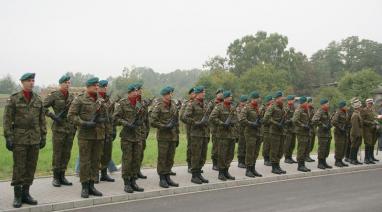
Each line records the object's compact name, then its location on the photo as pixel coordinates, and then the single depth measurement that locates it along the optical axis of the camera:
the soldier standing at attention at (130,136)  9.70
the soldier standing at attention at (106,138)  10.55
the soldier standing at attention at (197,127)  11.00
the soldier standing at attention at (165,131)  10.36
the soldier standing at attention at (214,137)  11.85
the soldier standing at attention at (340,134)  14.59
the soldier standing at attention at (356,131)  15.02
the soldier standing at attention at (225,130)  11.43
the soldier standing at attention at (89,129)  9.03
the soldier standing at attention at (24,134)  8.11
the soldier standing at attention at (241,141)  13.80
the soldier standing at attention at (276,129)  12.84
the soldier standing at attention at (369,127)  15.42
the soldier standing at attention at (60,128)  9.94
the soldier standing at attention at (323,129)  13.95
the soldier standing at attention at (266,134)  13.88
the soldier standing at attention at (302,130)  13.39
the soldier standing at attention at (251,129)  12.19
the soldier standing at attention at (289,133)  14.73
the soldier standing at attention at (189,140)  12.41
